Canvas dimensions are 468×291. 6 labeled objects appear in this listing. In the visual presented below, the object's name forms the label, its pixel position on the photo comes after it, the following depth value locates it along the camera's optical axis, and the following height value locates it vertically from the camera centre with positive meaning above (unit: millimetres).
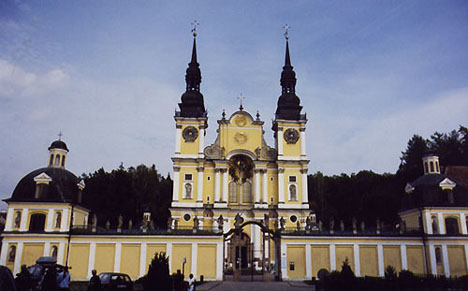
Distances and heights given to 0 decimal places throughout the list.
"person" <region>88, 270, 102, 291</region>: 12844 -1048
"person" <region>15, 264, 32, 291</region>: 16484 -1261
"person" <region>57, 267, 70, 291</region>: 15836 -1194
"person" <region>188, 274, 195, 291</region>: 17531 -1383
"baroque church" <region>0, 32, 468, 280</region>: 30906 +854
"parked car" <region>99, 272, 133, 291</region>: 17188 -1402
